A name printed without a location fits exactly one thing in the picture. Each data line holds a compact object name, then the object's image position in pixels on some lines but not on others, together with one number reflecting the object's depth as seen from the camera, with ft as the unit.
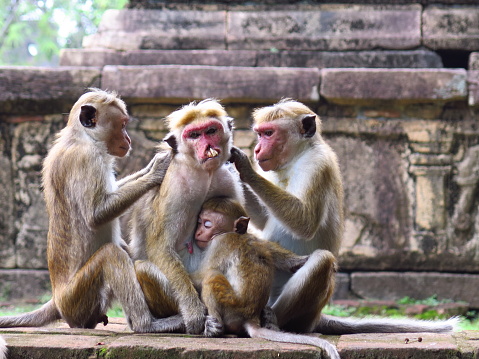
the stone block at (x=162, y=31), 32.53
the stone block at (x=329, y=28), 31.96
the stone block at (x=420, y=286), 30.17
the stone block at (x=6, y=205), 32.19
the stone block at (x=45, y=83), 30.86
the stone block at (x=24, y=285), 31.40
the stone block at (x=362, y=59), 31.50
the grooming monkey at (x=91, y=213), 16.80
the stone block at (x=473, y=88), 29.99
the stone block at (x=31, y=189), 31.99
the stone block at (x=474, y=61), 30.86
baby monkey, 16.05
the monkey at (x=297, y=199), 17.24
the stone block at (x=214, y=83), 30.25
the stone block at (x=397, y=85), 29.96
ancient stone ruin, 30.32
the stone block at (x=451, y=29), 31.78
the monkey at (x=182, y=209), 16.46
